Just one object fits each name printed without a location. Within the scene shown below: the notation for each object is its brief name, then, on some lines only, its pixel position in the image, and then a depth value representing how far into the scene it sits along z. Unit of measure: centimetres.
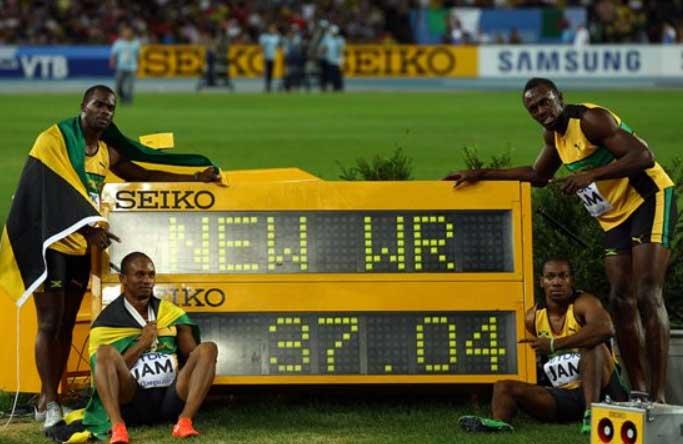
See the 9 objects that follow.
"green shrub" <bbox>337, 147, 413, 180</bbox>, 2606
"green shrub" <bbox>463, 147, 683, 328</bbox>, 2345
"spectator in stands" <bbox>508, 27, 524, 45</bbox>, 10625
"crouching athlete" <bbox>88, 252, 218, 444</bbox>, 1873
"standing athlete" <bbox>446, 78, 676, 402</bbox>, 1941
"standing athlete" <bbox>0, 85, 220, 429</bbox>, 1948
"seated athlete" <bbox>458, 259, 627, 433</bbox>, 1927
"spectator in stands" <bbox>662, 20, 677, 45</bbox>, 10675
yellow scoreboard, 1992
